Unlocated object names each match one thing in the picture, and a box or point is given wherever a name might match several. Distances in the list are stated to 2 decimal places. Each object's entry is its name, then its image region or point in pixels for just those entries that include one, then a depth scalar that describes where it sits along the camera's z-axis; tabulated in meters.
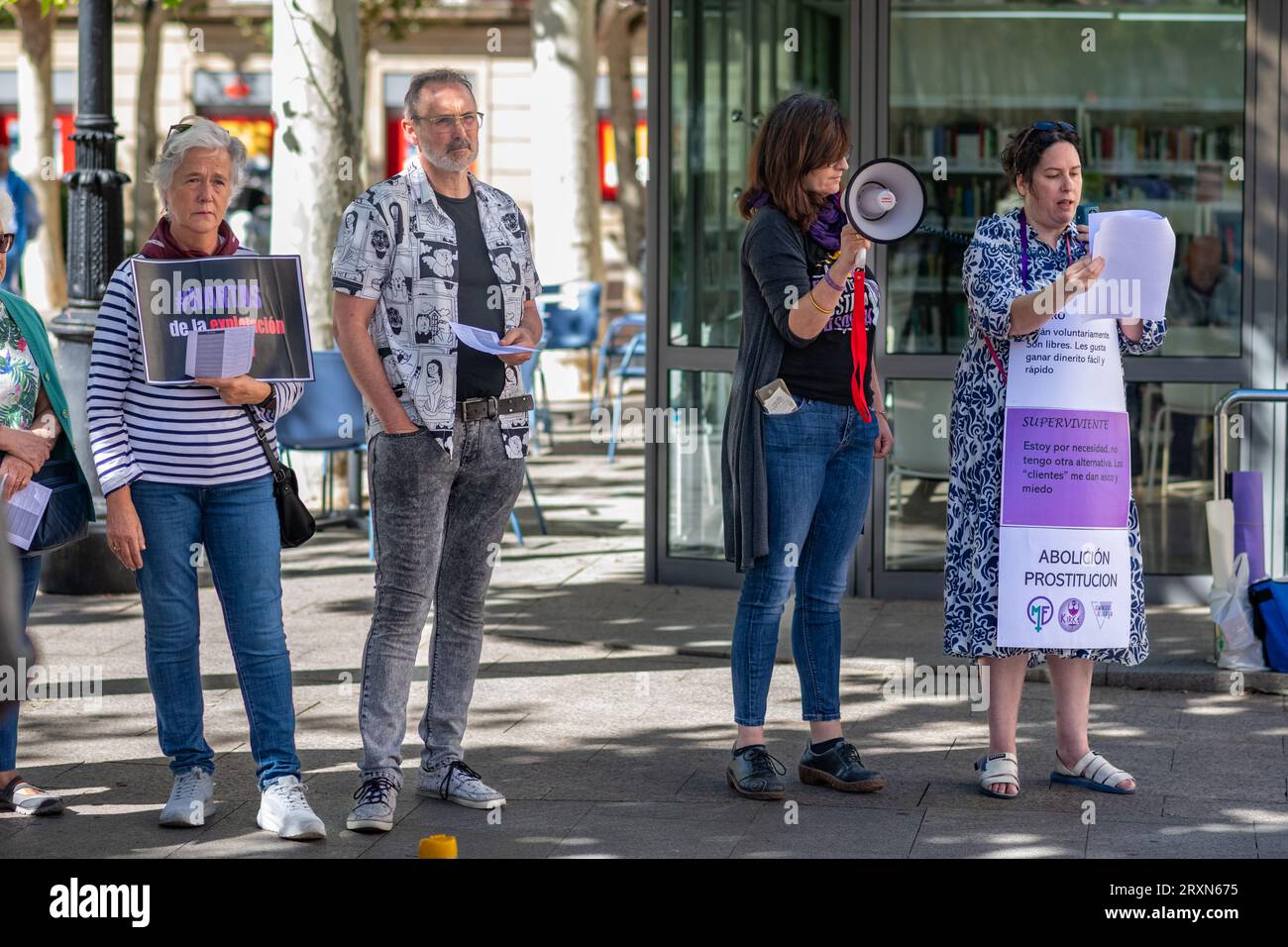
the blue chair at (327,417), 9.99
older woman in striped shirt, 5.00
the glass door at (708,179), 8.80
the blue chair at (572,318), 14.79
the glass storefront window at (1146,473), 8.55
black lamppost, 8.48
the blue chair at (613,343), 14.93
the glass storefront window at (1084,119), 8.52
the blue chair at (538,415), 12.48
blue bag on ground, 6.83
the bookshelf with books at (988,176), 8.59
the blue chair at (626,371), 13.30
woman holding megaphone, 5.34
